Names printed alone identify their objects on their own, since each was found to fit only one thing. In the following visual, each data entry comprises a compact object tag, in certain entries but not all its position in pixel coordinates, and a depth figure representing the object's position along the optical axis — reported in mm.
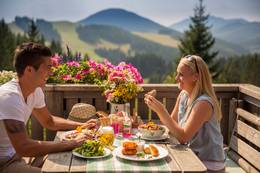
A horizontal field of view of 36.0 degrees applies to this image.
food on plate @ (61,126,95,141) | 2496
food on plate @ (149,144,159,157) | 2294
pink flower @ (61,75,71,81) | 4111
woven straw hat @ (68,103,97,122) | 3240
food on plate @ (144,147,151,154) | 2336
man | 2324
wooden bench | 3252
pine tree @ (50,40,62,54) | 52600
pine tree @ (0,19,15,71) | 43978
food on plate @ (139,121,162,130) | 2711
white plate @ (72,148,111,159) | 2242
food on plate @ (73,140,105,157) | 2293
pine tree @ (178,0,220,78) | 54900
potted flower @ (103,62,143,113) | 3053
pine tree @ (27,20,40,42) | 54969
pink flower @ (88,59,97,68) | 4226
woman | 2711
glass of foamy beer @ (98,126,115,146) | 2512
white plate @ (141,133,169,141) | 2670
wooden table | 2096
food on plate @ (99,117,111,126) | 2910
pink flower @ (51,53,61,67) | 4424
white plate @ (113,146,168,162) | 2220
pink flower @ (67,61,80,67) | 4333
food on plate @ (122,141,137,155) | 2295
